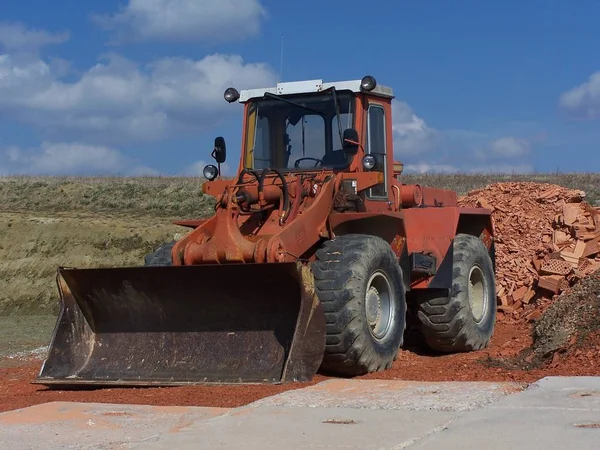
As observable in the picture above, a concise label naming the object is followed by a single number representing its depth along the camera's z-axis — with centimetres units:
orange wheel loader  881
